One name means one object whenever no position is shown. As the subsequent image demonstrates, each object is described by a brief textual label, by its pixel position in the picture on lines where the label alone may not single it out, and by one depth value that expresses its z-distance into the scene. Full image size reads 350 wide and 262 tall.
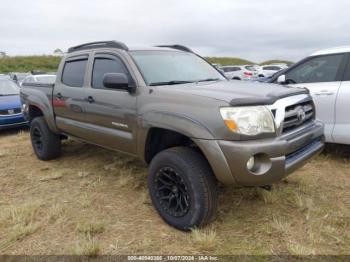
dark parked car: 8.21
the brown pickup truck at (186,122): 2.83
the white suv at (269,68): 25.34
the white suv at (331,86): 4.78
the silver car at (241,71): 23.12
